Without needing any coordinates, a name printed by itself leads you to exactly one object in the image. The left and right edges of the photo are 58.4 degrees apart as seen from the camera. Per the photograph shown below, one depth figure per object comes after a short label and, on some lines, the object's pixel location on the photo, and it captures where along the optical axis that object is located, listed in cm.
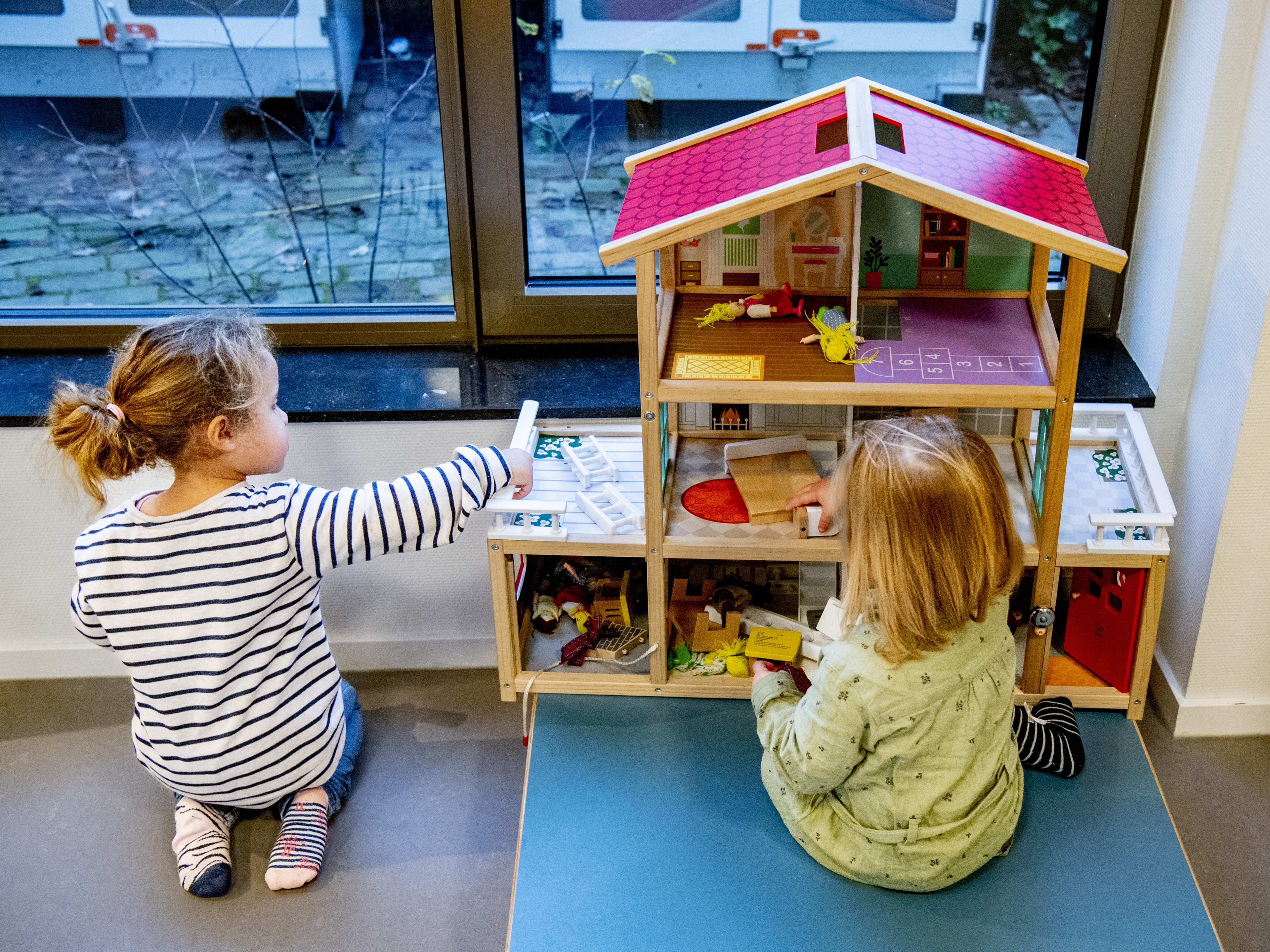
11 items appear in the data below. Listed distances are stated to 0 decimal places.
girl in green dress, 113
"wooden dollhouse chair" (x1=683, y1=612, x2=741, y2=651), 161
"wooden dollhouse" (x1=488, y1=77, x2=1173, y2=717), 123
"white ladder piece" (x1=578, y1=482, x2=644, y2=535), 150
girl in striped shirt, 136
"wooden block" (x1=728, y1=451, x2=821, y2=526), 148
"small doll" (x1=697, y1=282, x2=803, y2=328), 147
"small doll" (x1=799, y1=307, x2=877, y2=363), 135
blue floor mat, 121
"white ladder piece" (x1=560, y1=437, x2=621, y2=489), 162
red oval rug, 151
